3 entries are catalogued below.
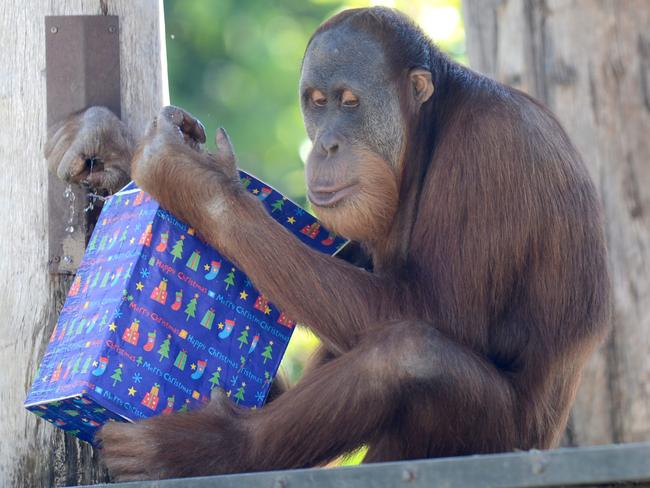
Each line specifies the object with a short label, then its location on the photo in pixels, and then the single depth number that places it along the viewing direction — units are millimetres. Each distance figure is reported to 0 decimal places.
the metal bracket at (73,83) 8539
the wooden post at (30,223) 8234
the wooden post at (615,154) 11375
